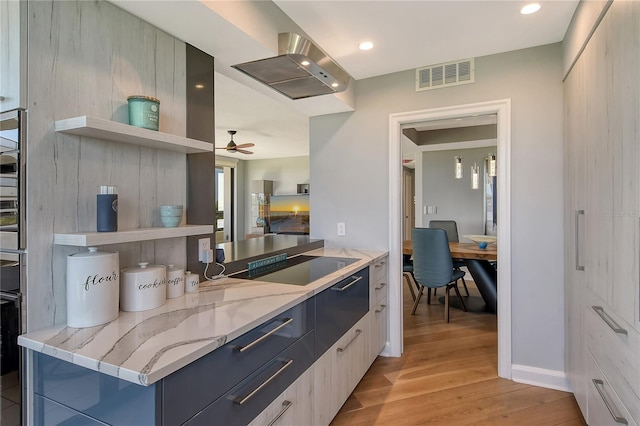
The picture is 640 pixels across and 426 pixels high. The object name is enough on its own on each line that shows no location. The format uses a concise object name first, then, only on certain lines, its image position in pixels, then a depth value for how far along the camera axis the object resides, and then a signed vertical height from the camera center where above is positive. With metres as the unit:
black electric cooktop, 1.78 -0.34
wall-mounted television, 7.77 -0.03
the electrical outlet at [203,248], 1.70 -0.18
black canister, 1.17 +0.01
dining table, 3.50 -0.65
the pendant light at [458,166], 4.59 +0.64
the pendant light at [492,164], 4.27 +0.62
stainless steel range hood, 1.58 +0.73
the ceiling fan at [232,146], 5.13 +1.04
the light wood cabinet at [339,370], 1.65 -0.89
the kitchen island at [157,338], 0.84 -0.37
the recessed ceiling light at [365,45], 2.16 +1.10
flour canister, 1.09 -0.25
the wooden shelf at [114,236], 1.07 -0.08
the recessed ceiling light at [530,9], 1.78 +1.10
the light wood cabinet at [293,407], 1.25 -0.78
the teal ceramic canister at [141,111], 1.29 +0.40
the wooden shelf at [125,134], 1.09 +0.29
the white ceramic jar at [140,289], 1.25 -0.28
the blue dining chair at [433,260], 3.45 -0.50
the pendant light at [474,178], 4.65 +0.48
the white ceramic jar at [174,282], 1.42 -0.29
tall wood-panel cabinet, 1.16 -0.03
